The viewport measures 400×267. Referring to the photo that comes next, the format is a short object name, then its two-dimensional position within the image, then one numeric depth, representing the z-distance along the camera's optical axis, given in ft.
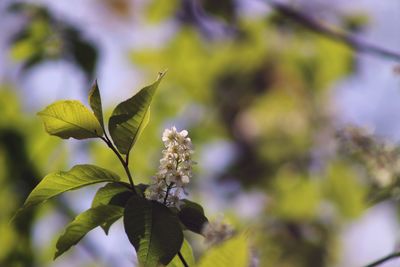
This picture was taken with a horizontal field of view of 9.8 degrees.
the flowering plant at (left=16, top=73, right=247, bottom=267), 6.69
